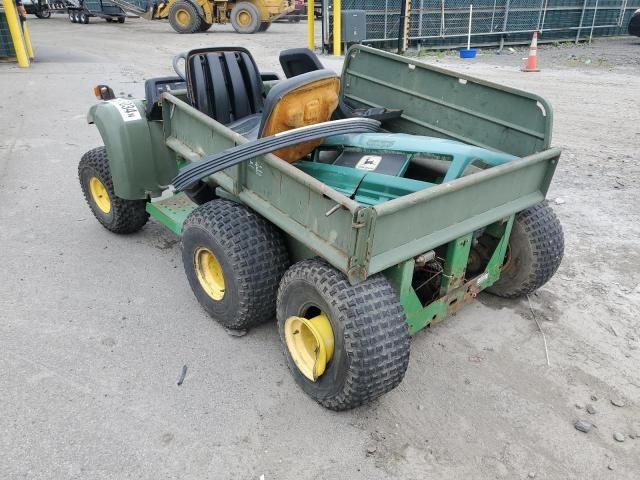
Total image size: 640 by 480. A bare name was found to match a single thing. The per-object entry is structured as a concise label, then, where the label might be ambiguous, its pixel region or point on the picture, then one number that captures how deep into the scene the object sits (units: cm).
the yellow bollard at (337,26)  1273
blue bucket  1383
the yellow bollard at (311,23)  1358
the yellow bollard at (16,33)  1086
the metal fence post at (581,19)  1667
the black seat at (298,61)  381
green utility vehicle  236
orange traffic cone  1173
